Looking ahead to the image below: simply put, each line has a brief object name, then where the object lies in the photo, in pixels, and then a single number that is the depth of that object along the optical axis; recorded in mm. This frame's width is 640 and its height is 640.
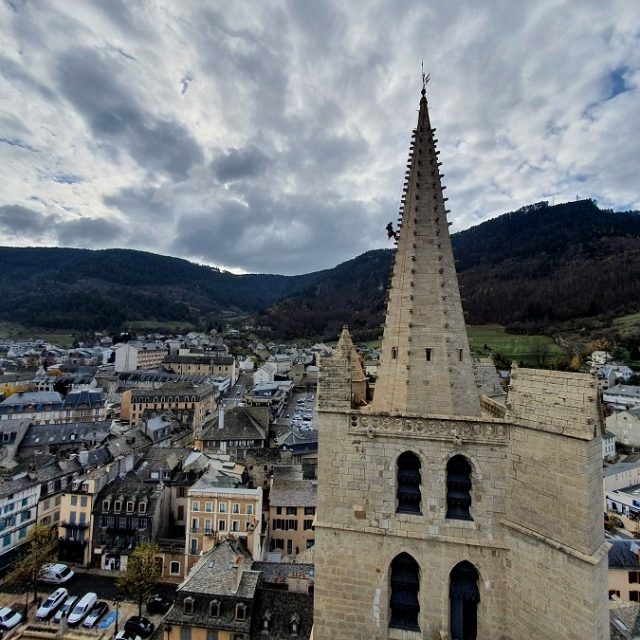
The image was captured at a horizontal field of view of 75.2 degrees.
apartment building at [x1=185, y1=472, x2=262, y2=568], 37375
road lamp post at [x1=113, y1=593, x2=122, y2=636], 32406
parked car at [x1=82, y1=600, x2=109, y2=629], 31077
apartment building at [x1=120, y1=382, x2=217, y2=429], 82562
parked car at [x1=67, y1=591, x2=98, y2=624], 31312
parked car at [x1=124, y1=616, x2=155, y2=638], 30344
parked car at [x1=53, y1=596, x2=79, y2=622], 31781
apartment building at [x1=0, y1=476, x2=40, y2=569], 39062
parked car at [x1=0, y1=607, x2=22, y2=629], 30867
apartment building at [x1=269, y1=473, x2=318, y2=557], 40812
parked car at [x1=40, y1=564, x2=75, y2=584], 37219
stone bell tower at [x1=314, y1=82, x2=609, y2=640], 11180
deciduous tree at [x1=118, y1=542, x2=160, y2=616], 31484
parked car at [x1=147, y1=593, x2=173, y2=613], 33562
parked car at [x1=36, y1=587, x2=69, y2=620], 32031
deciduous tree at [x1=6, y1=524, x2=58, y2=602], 33125
